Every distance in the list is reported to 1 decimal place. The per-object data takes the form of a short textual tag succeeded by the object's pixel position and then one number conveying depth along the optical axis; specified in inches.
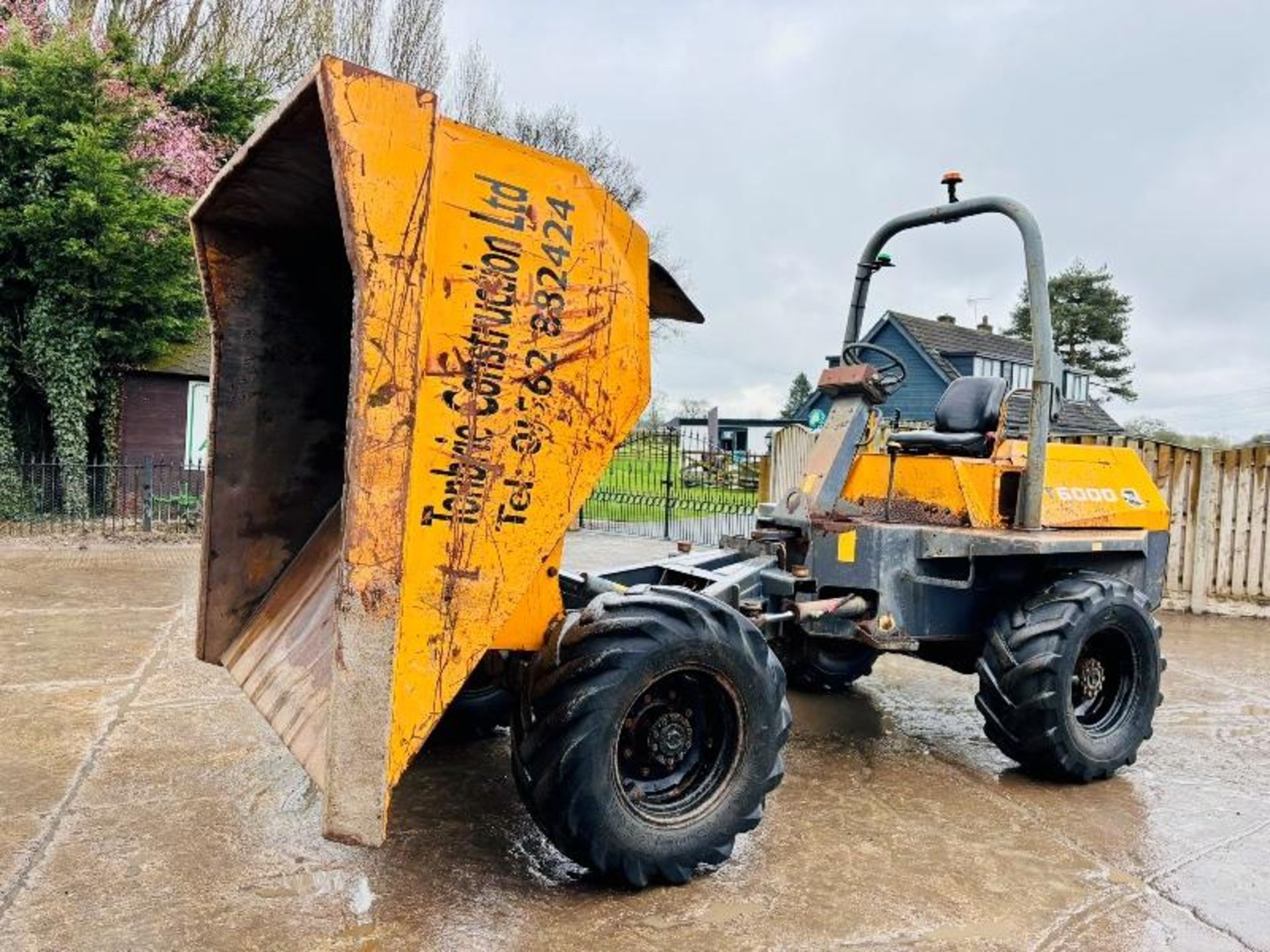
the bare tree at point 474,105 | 1094.4
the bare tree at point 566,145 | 1217.4
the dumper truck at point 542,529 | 104.1
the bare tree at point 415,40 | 964.0
